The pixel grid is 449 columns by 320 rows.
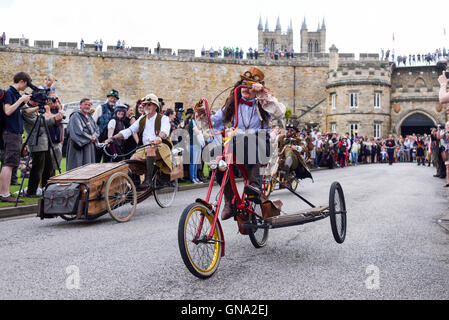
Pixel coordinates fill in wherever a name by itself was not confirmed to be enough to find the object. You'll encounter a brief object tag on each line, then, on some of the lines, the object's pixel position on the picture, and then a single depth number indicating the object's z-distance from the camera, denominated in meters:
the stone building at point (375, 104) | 44.56
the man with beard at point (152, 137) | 8.45
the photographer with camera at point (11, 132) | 8.46
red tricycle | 4.09
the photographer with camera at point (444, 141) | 13.63
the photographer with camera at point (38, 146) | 8.95
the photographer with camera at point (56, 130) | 9.95
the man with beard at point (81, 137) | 8.86
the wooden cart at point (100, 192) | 6.87
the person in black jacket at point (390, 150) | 31.27
